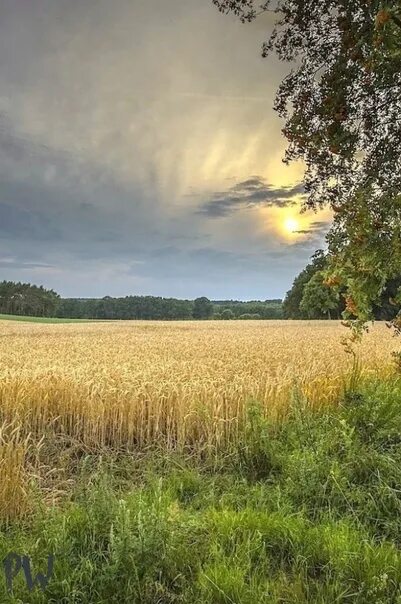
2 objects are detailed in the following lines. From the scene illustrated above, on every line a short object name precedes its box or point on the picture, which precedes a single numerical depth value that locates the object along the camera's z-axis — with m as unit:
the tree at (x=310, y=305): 62.61
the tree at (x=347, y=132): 5.81
